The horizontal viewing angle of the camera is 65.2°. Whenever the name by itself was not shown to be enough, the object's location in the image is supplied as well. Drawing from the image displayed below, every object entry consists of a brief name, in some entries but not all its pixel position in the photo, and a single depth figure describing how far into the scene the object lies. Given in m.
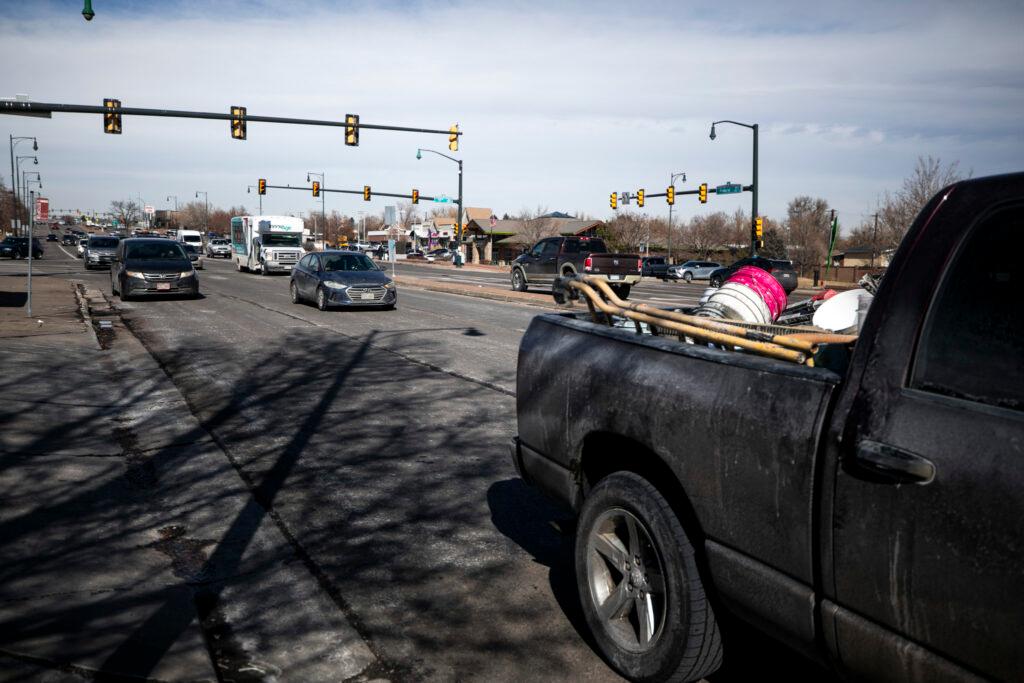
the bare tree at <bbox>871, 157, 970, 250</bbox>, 42.84
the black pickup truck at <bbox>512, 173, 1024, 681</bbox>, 1.97
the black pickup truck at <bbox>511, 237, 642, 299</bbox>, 25.28
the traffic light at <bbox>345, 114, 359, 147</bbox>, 30.70
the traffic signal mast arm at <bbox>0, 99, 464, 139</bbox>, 22.66
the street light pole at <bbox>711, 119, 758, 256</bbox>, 38.25
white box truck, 38.72
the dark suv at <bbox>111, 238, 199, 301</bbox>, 20.61
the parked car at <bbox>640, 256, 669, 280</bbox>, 58.72
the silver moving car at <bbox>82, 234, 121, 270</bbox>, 39.78
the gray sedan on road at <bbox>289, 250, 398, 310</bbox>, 19.14
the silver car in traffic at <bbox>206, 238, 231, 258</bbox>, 72.19
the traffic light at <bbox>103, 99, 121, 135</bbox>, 26.56
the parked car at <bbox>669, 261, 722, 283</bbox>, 56.19
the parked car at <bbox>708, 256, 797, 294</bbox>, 25.52
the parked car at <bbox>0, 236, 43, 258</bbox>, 58.69
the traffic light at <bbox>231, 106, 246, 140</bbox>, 27.77
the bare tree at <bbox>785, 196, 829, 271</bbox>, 80.62
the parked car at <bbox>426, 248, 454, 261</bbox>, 90.34
